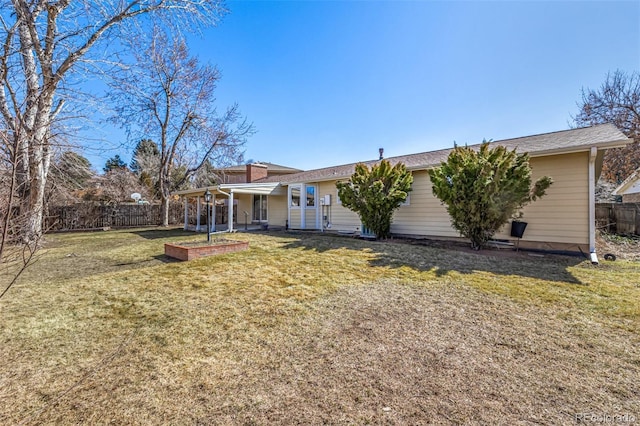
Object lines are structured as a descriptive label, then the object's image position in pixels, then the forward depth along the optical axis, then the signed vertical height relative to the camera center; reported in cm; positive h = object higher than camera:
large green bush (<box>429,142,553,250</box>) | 678 +67
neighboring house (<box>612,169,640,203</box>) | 1292 +130
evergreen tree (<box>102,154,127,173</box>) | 2748 +553
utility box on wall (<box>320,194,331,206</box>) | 1240 +61
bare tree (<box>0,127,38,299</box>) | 169 +15
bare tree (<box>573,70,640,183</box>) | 1535 +624
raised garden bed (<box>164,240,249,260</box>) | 662 -95
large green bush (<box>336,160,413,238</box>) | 913 +72
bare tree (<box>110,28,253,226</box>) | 1658 +618
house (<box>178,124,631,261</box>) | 703 +60
